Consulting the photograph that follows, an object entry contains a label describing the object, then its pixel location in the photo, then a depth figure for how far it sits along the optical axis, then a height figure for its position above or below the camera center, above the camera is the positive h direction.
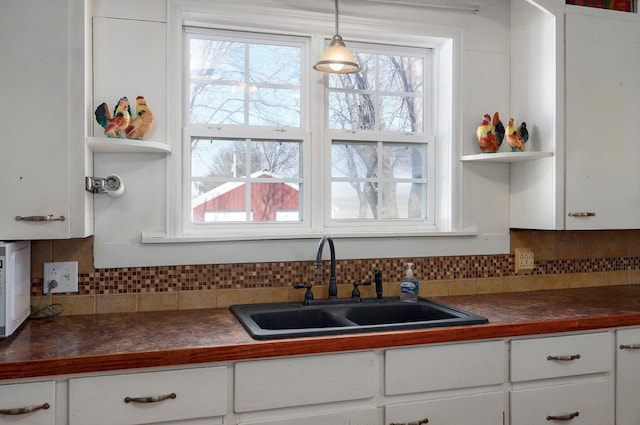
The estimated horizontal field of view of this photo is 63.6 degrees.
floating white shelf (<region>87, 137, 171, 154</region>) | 1.94 +0.25
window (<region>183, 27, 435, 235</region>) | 2.34 +0.34
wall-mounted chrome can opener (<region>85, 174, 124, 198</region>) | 2.06 +0.10
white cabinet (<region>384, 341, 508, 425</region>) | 1.78 -0.62
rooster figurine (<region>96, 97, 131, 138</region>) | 1.99 +0.35
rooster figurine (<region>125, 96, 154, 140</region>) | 2.05 +0.36
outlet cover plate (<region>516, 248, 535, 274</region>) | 2.65 -0.26
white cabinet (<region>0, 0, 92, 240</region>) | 1.78 +0.31
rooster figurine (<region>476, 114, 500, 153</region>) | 2.47 +0.36
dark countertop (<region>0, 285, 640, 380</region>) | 1.51 -0.43
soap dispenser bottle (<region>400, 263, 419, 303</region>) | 2.32 -0.36
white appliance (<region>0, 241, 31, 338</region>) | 1.67 -0.26
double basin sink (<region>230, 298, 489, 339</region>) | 1.99 -0.43
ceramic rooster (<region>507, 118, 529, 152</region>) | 2.41 +0.34
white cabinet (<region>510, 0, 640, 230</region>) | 2.36 +0.45
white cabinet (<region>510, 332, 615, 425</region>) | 1.93 -0.65
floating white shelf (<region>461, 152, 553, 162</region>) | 2.36 +0.26
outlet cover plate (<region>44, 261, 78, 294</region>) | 2.06 -0.27
